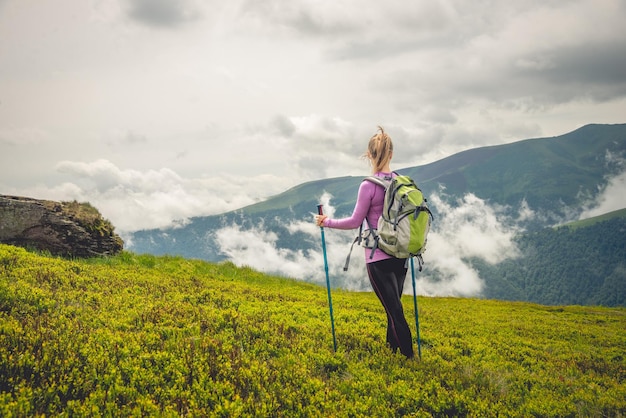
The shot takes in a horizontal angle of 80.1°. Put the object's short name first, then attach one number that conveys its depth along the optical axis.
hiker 7.34
